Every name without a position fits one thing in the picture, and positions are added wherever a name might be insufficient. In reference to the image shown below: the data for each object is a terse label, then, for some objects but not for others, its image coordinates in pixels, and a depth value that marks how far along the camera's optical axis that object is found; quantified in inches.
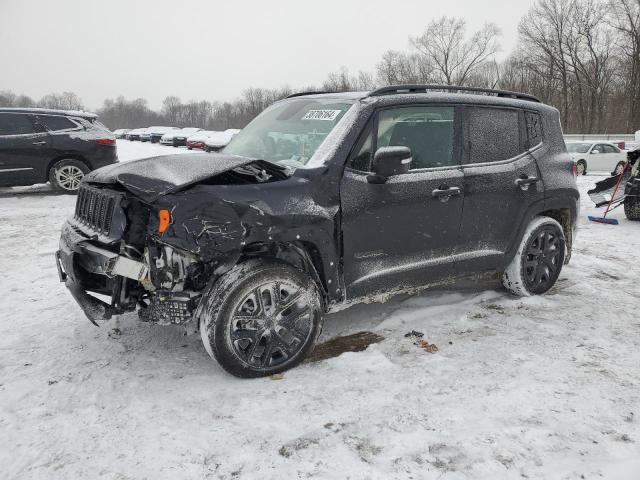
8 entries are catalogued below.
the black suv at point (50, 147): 372.8
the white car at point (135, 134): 2136.7
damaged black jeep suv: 117.3
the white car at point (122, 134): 2385.0
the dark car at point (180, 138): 1574.8
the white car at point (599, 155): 839.1
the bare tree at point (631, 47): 1609.3
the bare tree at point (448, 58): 2089.1
